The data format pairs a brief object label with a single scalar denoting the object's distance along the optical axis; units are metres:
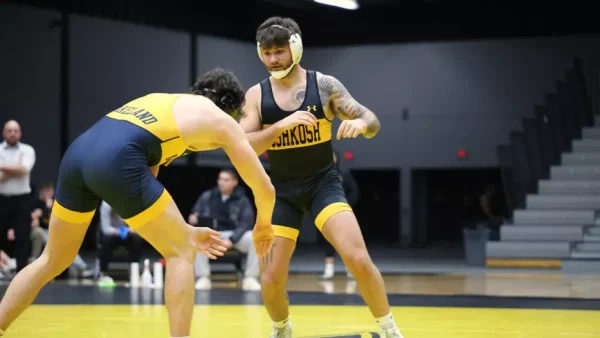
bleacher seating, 14.37
